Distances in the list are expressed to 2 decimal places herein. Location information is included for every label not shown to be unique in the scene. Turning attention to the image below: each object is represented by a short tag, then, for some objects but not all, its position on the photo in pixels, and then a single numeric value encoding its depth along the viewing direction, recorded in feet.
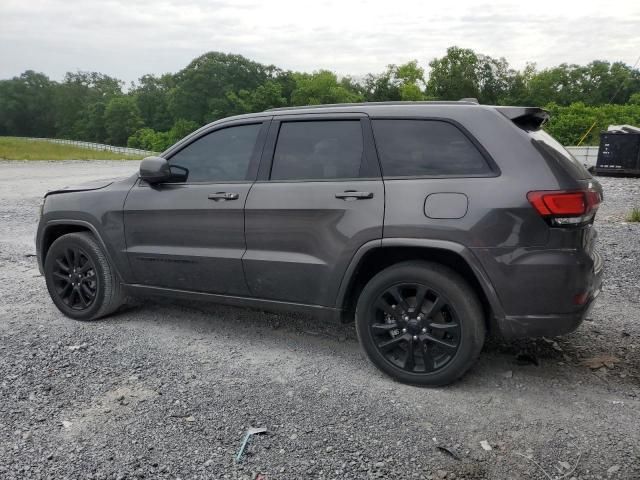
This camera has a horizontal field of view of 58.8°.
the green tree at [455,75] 224.12
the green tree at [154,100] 301.90
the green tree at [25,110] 359.46
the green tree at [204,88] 247.09
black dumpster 56.44
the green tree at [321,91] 276.41
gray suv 10.64
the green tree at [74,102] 360.07
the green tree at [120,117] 315.99
